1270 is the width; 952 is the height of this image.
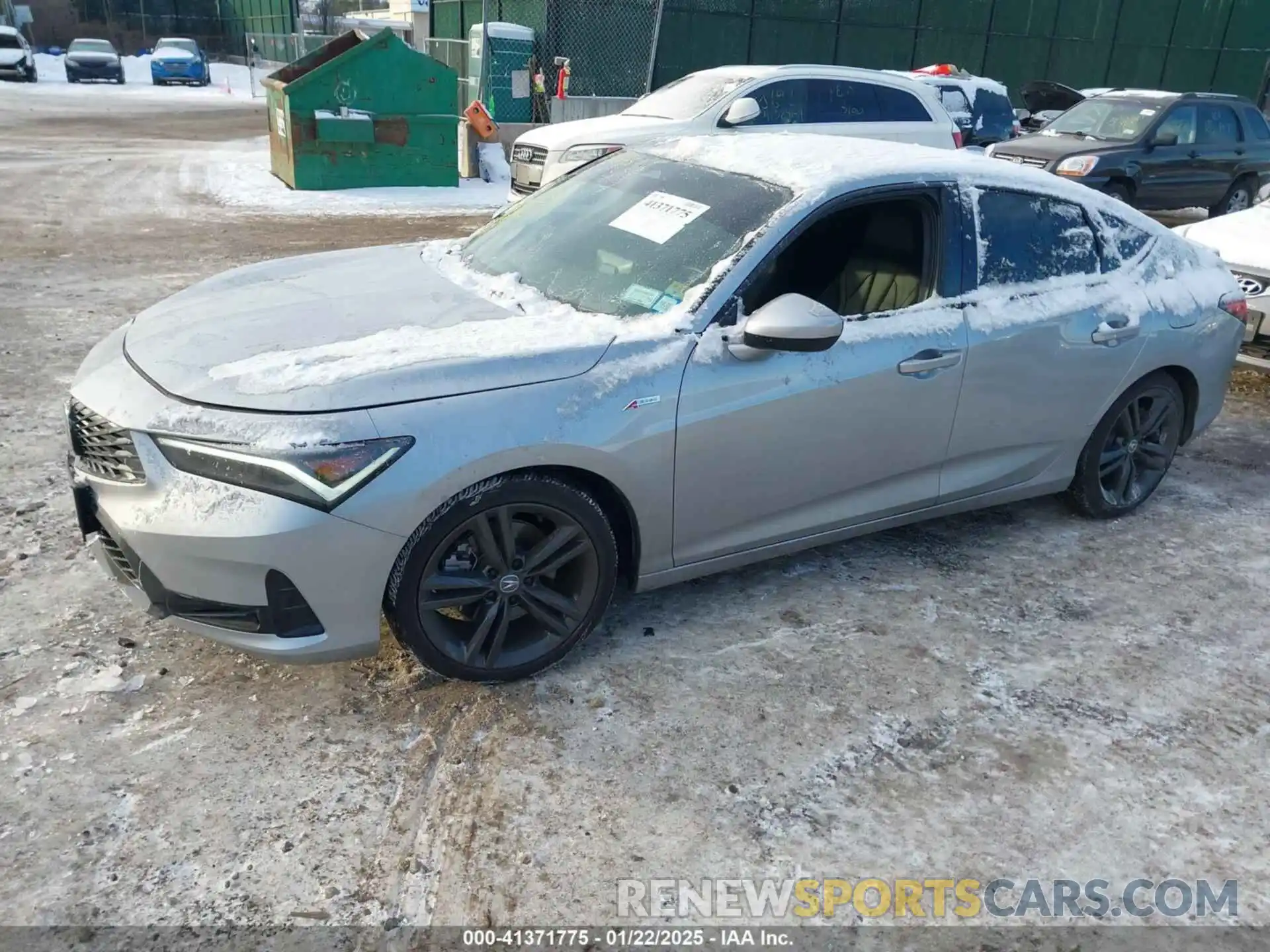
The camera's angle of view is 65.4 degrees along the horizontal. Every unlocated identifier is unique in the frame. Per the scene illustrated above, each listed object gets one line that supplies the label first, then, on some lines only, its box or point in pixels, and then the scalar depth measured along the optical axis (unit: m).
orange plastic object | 14.26
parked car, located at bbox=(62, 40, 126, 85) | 29.56
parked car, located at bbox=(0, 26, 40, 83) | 28.41
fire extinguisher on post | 16.05
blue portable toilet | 15.88
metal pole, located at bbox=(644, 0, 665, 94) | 17.58
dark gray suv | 11.95
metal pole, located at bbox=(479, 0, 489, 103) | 15.50
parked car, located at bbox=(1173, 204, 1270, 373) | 6.21
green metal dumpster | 12.04
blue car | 31.16
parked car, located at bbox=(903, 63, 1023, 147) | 16.78
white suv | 10.12
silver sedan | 2.73
